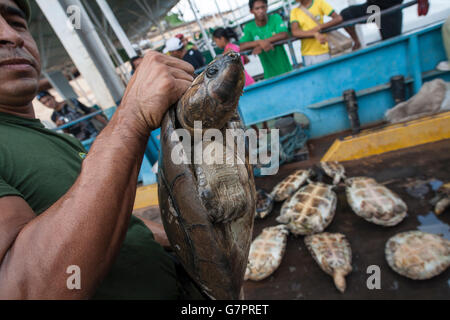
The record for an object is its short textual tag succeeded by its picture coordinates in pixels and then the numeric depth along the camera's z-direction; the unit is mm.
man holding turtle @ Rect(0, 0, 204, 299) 526
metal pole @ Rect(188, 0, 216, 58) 7238
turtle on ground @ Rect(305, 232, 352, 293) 1726
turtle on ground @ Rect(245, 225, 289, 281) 1977
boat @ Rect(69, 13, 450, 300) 1835
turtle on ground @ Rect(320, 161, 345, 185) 2748
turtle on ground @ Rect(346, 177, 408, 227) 1981
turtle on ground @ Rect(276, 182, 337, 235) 2188
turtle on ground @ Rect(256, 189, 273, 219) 2652
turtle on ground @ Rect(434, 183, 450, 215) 1910
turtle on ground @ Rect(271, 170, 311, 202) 2773
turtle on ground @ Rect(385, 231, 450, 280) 1567
